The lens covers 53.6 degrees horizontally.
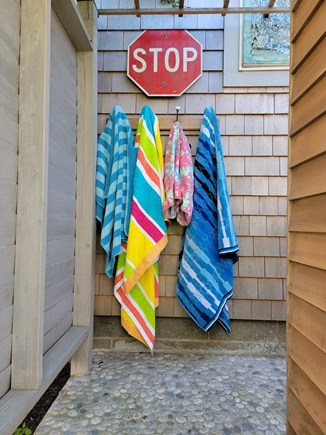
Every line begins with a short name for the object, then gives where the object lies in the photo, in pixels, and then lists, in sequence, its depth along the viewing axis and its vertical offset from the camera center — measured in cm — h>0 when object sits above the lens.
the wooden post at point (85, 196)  191 +14
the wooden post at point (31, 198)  117 +7
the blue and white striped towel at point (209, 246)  206 -17
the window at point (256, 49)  223 +119
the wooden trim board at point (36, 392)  100 -62
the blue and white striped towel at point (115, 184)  209 +23
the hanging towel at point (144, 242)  204 -14
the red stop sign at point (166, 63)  223 +109
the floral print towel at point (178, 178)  207 +27
